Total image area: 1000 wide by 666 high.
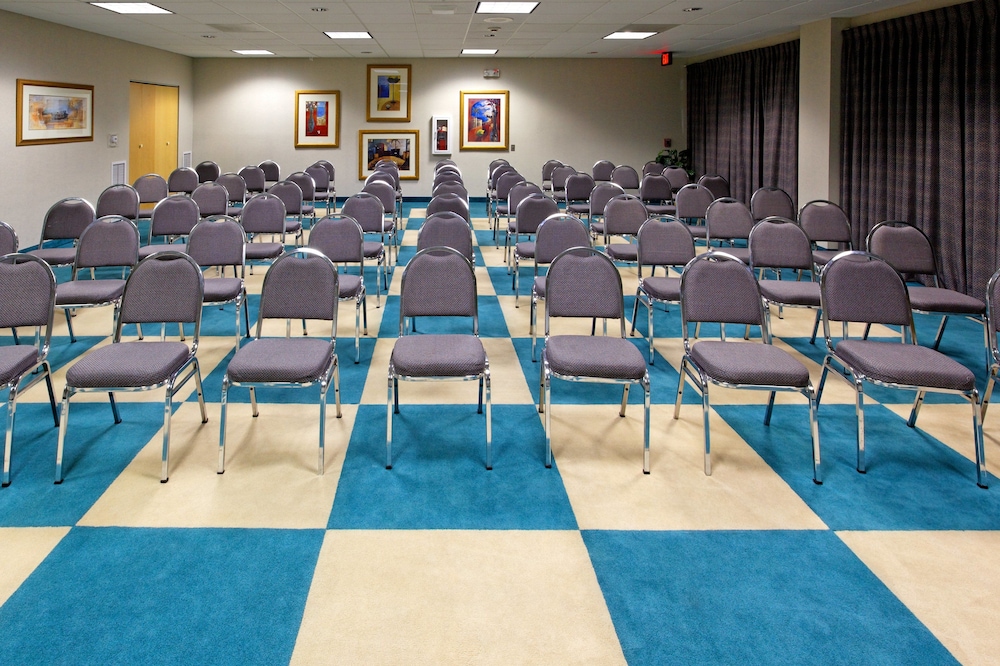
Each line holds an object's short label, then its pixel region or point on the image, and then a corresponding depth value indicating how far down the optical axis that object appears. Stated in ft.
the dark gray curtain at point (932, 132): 24.08
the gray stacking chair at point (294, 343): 12.02
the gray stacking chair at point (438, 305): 12.59
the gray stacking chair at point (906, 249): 18.78
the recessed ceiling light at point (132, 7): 30.12
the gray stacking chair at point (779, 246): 19.48
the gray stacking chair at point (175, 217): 24.07
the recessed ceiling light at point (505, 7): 30.42
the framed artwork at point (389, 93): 53.98
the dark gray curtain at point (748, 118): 37.68
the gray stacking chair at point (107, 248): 18.63
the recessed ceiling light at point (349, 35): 40.06
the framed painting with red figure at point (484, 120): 54.49
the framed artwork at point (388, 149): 54.90
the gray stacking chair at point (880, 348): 12.12
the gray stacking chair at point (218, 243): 19.31
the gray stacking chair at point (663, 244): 20.17
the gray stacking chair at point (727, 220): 24.06
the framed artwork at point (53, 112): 33.37
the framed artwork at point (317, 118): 54.34
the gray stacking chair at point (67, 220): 22.20
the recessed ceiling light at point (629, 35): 39.48
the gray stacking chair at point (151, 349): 11.73
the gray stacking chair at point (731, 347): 12.05
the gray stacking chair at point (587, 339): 12.37
